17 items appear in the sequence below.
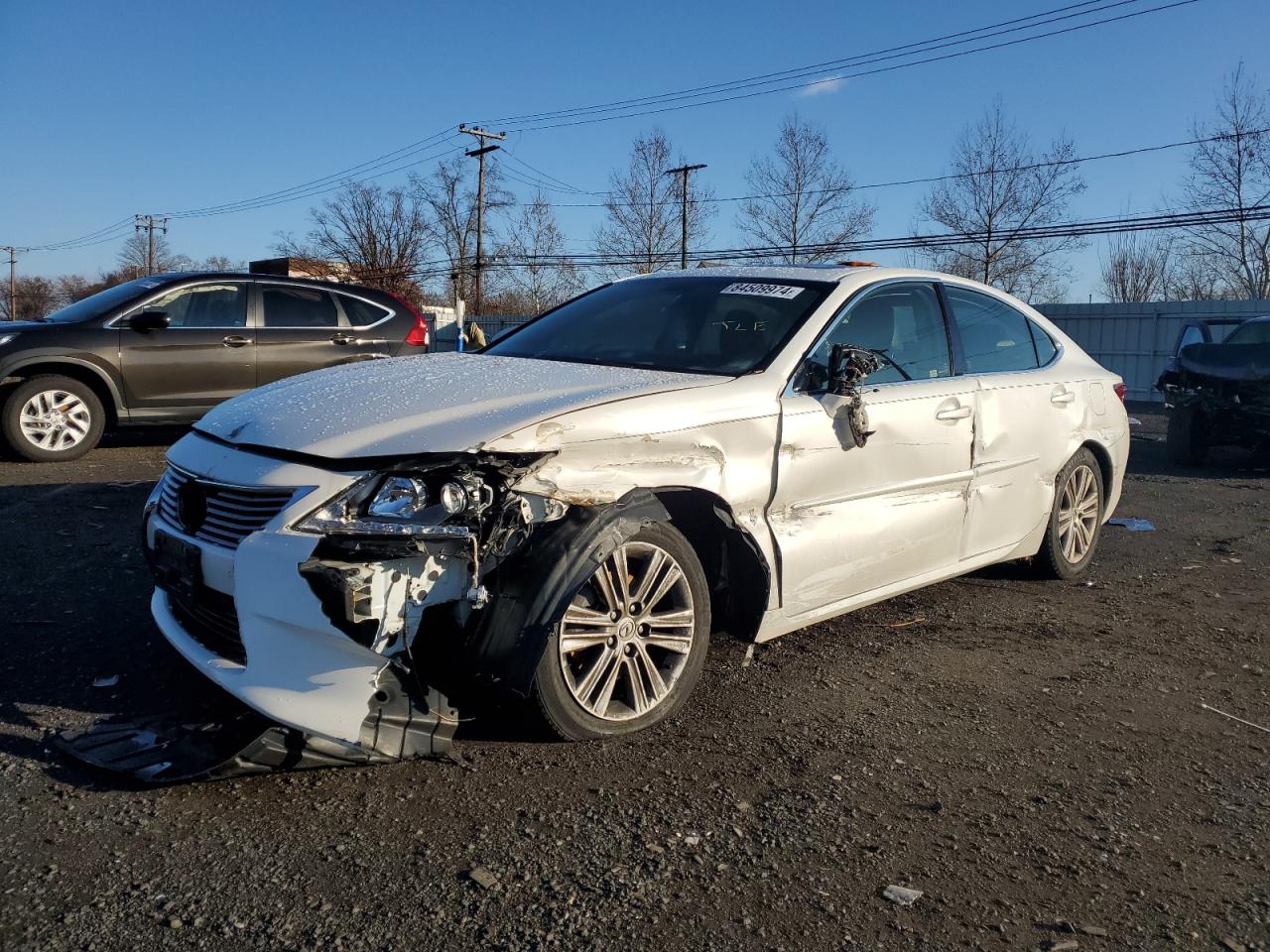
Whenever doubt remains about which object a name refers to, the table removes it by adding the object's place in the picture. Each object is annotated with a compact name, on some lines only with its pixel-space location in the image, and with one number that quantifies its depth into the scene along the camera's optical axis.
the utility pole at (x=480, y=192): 43.56
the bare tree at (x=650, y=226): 43.75
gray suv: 8.86
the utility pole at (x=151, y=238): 74.81
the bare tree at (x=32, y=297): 80.38
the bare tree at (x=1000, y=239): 37.00
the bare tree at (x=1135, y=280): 46.91
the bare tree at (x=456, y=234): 52.17
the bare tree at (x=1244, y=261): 37.06
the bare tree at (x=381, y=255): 55.88
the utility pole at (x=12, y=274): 90.81
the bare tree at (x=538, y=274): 46.50
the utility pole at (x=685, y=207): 42.41
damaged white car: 2.96
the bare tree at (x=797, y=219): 40.59
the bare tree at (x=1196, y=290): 39.25
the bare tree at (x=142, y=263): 75.12
